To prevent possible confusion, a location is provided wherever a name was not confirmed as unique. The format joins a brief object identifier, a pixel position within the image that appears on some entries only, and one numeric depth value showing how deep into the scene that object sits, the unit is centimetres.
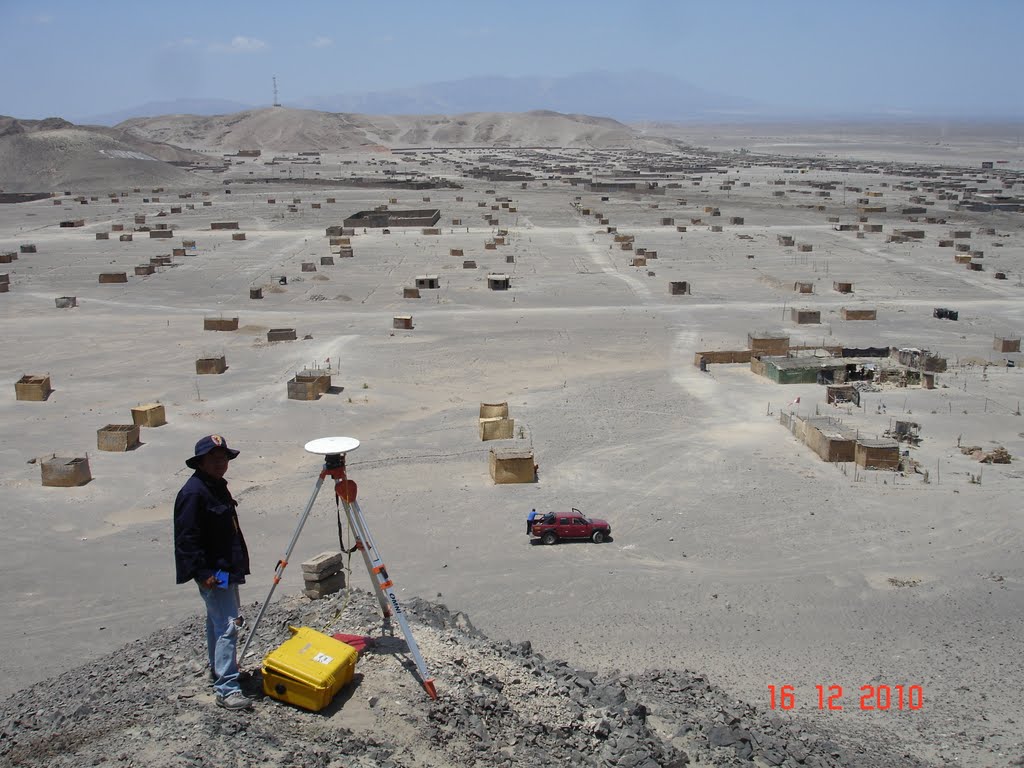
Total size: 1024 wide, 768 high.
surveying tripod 697
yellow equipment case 658
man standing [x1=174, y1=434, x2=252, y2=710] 650
